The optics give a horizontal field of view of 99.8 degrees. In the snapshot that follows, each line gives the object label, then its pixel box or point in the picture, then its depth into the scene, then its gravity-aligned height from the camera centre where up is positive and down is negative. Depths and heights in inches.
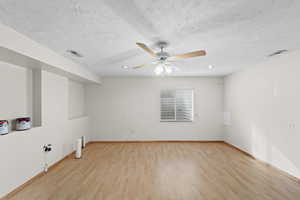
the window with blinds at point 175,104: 183.2 -4.7
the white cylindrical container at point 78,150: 125.8 -48.5
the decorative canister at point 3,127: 73.7 -14.6
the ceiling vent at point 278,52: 88.9 +35.0
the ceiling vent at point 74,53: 90.0 +36.0
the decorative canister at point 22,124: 84.2 -14.6
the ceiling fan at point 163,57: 70.8 +26.7
